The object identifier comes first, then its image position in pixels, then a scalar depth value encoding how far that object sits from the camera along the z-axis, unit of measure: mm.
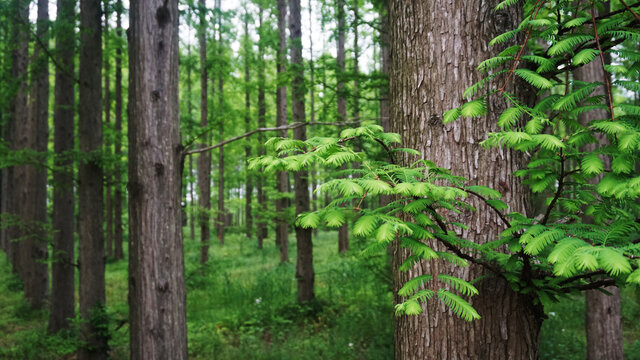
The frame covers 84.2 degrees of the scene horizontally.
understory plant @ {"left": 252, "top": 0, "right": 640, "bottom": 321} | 1053
